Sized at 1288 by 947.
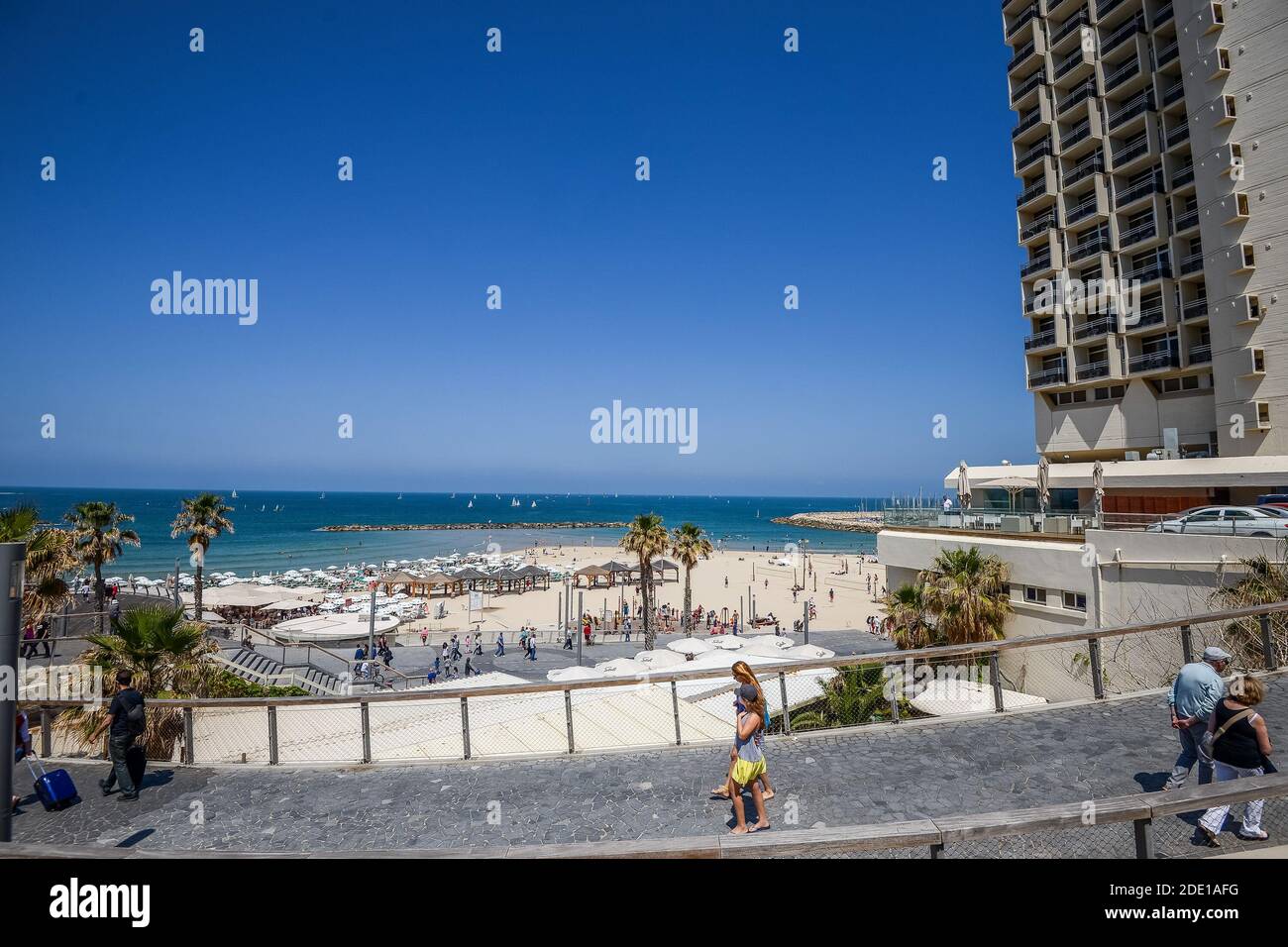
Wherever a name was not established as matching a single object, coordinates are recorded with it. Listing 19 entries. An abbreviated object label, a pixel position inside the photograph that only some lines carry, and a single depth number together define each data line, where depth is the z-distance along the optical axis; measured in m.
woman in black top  5.31
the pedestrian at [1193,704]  6.11
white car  15.74
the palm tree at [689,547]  38.09
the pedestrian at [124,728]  7.46
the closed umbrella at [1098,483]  20.30
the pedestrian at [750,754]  6.02
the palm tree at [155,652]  11.76
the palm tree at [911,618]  21.00
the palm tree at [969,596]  20.14
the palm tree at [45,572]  18.98
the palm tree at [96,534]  30.77
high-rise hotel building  26.86
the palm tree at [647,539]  36.97
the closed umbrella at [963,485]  26.08
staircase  22.20
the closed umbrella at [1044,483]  22.43
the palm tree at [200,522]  35.75
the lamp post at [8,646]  5.12
